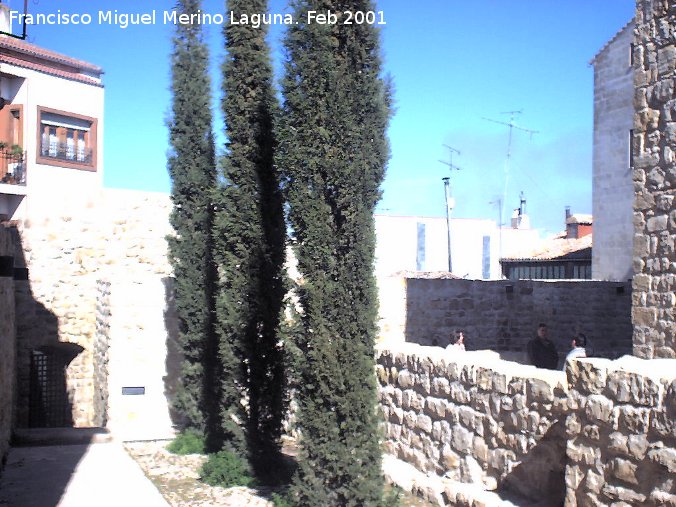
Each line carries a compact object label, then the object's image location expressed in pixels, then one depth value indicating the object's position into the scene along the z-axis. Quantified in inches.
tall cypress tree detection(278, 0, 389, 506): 242.4
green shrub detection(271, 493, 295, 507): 265.9
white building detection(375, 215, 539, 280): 1329.5
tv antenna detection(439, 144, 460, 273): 1059.3
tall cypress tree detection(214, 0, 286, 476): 331.3
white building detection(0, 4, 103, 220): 710.5
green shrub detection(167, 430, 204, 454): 387.9
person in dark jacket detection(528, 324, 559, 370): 422.0
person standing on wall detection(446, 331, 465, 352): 405.7
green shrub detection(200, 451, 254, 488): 317.7
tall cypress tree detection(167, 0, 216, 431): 413.1
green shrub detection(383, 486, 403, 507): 234.8
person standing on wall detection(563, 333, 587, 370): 330.6
